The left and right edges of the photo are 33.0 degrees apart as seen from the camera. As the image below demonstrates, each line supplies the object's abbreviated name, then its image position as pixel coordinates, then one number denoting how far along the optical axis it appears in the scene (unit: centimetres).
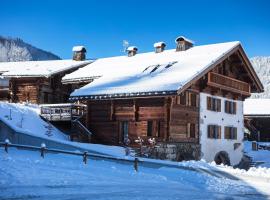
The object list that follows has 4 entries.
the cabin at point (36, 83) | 4309
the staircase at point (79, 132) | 3400
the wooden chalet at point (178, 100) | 3073
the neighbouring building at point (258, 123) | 5678
